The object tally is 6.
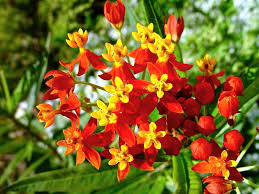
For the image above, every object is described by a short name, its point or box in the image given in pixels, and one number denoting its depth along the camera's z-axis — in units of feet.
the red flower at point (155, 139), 0.29
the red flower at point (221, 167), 0.28
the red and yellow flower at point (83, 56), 0.34
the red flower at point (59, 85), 0.31
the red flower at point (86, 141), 0.30
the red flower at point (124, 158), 0.29
